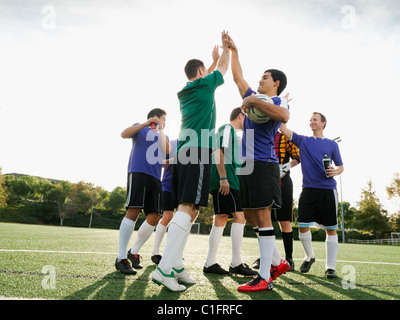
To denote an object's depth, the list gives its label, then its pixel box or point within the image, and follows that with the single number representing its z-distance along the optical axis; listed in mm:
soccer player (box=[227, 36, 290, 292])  3074
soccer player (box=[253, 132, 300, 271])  4984
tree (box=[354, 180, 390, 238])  46906
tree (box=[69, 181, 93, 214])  74062
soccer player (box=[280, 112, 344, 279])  4422
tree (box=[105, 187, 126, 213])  80438
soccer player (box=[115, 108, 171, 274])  4035
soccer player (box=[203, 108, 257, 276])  4004
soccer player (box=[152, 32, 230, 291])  2808
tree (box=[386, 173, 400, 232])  39281
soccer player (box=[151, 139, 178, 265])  4941
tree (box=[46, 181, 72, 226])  71394
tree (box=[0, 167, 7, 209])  51622
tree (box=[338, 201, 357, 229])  84125
